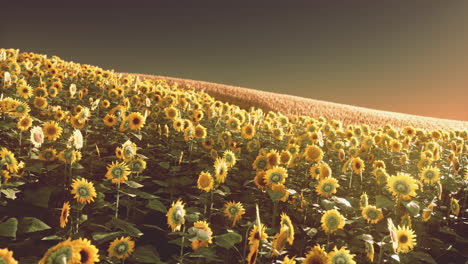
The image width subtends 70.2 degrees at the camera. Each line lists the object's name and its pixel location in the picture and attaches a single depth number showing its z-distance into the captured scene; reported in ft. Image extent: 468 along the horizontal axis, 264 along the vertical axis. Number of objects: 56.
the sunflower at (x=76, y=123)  16.36
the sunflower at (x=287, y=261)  7.21
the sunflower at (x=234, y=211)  11.46
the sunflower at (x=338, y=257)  7.64
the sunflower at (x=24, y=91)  20.45
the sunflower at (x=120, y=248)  9.68
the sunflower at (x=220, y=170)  12.39
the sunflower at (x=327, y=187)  13.56
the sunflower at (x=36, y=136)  12.53
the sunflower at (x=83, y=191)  10.66
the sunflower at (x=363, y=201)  12.40
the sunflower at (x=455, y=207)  15.48
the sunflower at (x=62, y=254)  5.98
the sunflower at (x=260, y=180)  13.48
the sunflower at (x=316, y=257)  7.76
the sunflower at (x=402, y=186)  11.80
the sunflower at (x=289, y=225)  8.23
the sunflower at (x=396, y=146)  22.04
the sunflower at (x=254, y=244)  7.29
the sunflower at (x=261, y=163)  15.19
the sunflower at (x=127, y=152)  11.97
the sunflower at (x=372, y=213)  11.62
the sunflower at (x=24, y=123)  14.52
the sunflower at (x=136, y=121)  17.22
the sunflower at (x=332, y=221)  10.77
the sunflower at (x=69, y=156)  11.89
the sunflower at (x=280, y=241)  7.66
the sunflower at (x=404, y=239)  10.03
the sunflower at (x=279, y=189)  12.00
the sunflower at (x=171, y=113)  21.21
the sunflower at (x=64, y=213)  9.52
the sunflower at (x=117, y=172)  11.55
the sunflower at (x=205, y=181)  12.12
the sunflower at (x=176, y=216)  9.02
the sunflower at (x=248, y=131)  20.76
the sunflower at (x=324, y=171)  14.53
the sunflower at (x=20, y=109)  15.52
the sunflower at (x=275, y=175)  12.69
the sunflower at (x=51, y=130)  14.61
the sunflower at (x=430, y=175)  16.16
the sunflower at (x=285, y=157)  15.81
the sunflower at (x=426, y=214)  12.90
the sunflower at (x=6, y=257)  5.71
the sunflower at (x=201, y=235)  8.25
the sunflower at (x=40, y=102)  19.51
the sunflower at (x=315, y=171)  15.69
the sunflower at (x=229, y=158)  15.04
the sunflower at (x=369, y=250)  9.32
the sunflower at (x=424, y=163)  18.72
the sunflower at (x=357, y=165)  16.10
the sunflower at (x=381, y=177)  15.46
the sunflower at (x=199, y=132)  18.20
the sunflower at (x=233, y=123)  22.74
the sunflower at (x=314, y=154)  16.46
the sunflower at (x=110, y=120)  17.95
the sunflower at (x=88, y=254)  7.18
